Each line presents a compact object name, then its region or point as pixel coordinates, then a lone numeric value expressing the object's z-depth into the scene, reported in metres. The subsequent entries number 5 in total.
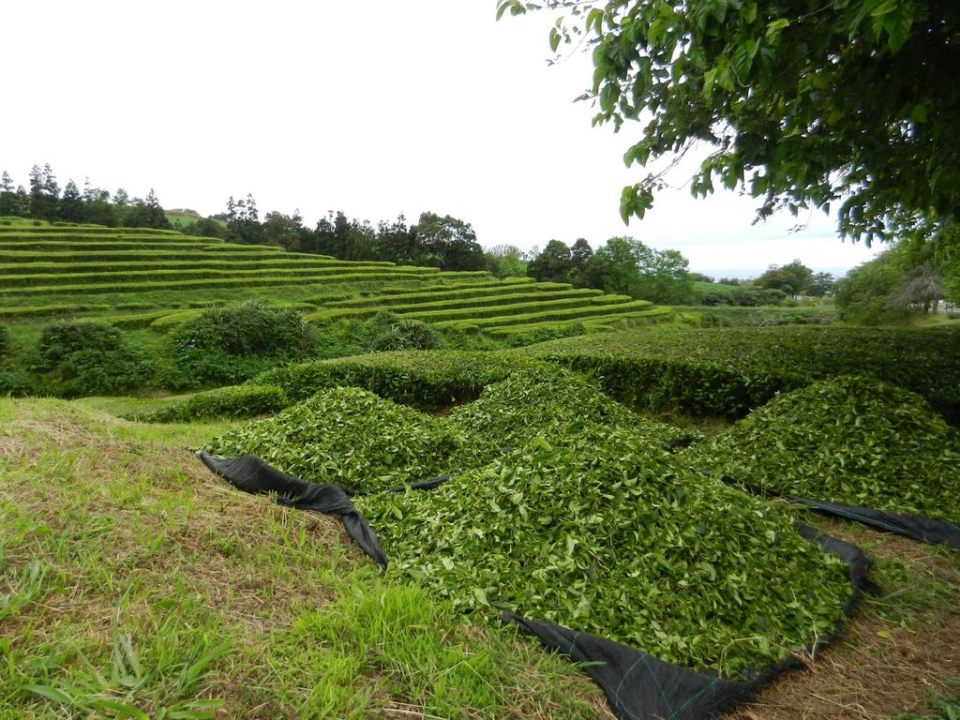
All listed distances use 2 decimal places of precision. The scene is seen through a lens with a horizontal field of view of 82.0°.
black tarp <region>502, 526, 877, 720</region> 1.79
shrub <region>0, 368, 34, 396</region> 12.14
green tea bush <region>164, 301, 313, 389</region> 13.28
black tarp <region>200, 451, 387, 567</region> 2.76
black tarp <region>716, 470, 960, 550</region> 3.02
